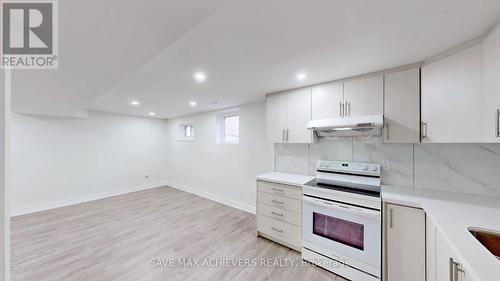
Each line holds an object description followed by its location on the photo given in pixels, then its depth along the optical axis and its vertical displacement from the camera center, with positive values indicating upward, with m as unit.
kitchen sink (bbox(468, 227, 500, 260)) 1.16 -0.64
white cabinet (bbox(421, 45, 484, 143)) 1.47 +0.37
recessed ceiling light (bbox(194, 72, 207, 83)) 2.19 +0.80
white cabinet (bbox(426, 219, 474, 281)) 1.02 -0.79
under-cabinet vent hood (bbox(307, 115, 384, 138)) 1.94 +0.16
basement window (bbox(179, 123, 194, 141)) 5.39 +0.26
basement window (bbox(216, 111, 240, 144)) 4.31 +0.32
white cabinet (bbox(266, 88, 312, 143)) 2.61 +0.36
